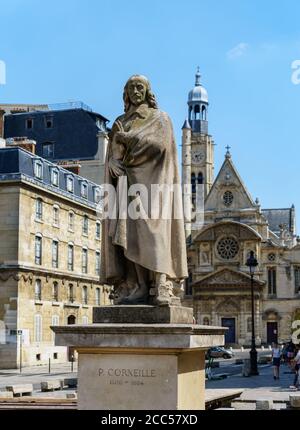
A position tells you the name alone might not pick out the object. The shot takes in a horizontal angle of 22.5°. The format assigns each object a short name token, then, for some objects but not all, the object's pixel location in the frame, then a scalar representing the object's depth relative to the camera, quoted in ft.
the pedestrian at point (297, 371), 81.18
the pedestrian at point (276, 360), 100.53
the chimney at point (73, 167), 176.14
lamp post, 109.87
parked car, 181.59
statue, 24.99
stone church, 256.32
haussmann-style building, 133.18
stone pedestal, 22.69
